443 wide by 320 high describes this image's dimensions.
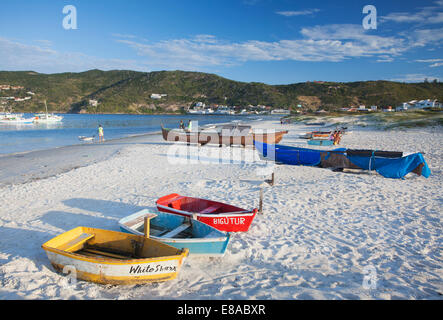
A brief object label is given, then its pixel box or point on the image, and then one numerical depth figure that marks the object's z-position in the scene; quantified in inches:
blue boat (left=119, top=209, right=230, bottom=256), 195.2
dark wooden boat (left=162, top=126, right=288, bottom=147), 795.4
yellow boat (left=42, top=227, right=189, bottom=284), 166.6
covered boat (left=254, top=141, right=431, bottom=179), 438.0
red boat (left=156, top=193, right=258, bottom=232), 239.1
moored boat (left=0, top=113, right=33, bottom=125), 2258.9
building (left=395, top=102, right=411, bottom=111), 3067.9
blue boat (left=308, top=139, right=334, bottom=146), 800.3
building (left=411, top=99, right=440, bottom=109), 3056.6
